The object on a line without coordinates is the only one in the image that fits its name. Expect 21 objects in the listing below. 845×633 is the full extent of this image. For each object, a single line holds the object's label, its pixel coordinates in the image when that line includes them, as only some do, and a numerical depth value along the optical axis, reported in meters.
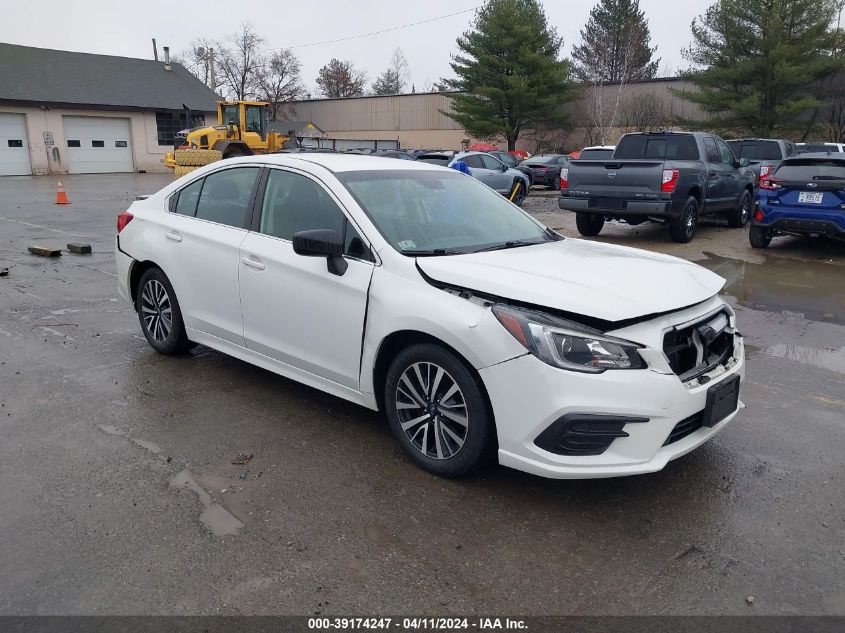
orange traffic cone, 19.42
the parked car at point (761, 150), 17.27
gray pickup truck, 11.50
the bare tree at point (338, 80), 75.31
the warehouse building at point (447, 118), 39.28
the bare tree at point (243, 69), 64.62
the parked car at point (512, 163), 25.48
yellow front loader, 27.52
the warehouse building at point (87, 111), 35.88
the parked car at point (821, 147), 18.12
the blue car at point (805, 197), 10.36
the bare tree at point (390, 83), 85.69
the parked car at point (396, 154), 20.36
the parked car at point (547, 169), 26.72
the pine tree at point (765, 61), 31.19
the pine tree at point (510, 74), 39.16
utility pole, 51.04
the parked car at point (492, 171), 19.38
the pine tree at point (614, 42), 50.53
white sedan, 3.23
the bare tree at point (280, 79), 63.59
